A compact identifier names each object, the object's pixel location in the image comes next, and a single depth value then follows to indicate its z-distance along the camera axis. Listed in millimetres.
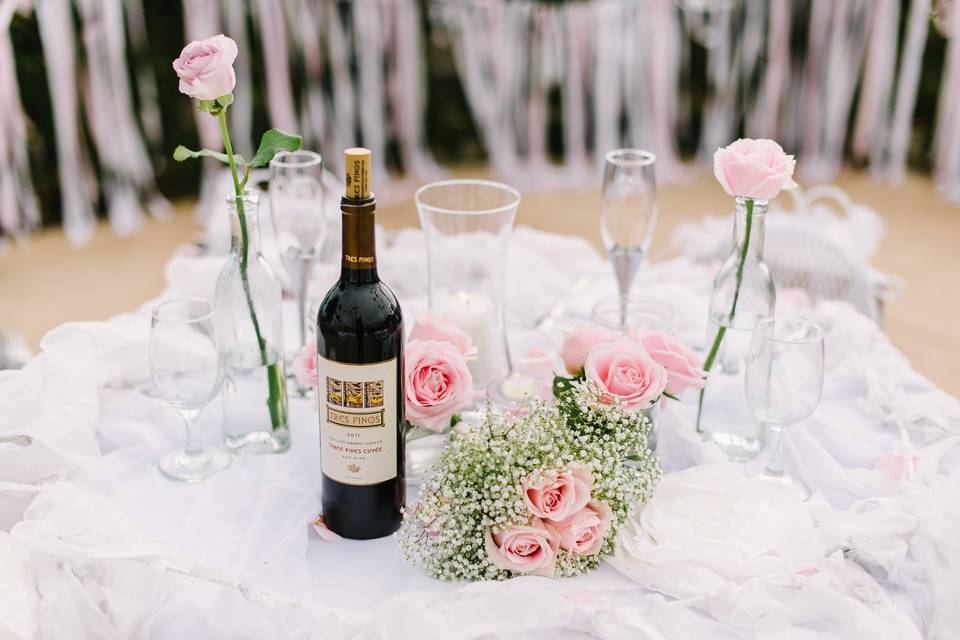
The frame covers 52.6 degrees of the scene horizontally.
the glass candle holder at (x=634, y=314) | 1248
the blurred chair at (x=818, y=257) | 1996
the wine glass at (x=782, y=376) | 1088
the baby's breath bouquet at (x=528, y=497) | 976
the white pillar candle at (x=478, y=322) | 1236
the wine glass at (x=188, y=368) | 1121
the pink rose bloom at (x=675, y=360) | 1112
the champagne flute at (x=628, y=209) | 1391
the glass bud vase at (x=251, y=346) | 1188
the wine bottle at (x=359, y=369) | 962
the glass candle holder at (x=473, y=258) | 1181
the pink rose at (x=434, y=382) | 1084
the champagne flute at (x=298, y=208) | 1398
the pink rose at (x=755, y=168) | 1079
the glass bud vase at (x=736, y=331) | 1216
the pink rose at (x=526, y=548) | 971
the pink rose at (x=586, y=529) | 979
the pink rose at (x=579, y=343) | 1127
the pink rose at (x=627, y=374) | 1063
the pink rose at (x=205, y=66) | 1022
